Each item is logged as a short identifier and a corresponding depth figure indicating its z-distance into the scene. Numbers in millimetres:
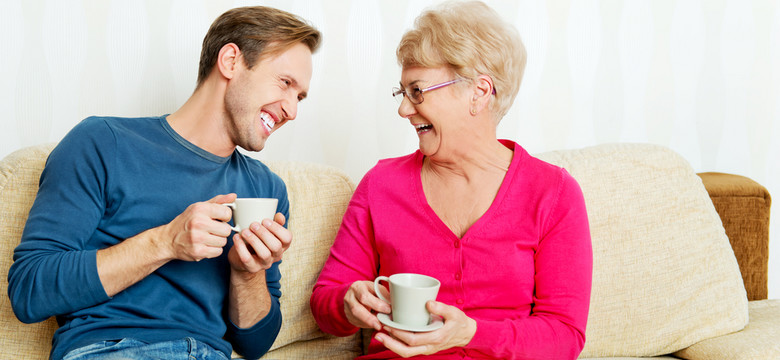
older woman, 1523
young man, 1349
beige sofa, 1862
